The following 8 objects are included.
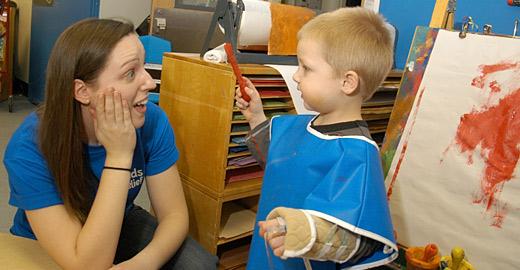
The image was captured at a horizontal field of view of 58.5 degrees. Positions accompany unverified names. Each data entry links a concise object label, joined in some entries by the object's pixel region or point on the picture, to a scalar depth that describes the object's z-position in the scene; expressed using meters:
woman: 0.96
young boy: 0.76
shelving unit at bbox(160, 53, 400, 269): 1.37
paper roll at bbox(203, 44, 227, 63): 1.40
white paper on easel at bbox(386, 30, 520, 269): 1.19
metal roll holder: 1.43
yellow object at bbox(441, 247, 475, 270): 1.18
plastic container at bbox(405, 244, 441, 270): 1.22
